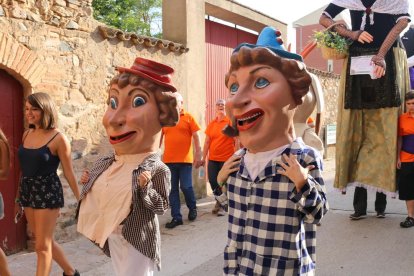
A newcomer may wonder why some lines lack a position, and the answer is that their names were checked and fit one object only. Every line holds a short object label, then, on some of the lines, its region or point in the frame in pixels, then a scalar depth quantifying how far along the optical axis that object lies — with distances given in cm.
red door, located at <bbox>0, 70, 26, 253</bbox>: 479
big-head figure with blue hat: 222
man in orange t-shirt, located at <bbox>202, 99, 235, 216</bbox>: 623
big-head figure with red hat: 272
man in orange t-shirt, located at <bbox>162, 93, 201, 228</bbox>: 577
